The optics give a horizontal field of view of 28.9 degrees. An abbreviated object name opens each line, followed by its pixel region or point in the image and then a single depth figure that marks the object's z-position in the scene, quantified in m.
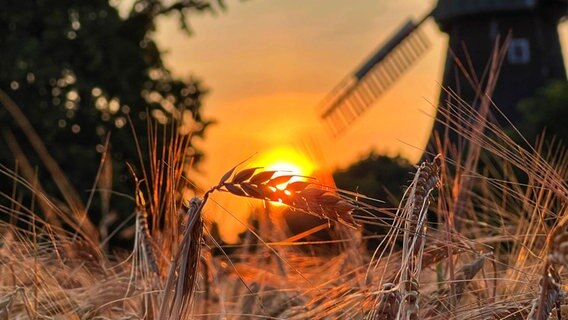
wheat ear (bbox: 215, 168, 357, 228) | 2.03
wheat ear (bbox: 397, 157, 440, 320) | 2.14
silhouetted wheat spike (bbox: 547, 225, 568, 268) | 1.78
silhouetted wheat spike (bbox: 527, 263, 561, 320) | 1.98
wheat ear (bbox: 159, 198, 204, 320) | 2.13
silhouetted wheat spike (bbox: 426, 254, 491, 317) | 2.81
